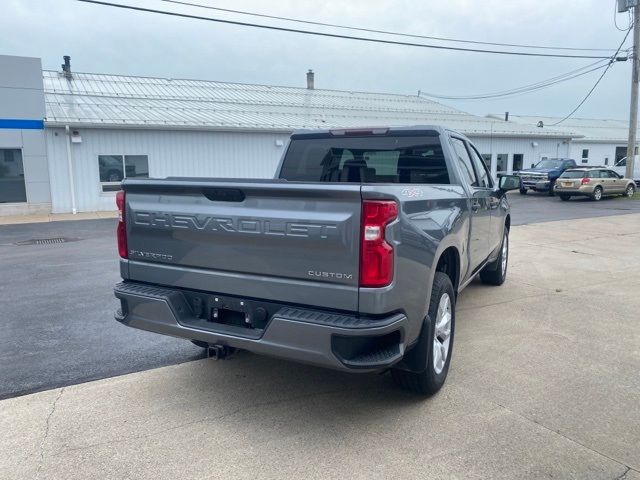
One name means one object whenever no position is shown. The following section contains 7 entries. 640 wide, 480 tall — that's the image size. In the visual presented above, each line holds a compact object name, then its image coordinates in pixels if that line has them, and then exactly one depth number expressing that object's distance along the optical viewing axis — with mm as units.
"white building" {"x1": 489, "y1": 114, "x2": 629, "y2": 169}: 39156
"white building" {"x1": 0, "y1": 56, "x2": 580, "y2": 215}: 17750
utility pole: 23844
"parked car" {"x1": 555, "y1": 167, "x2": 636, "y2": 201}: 23422
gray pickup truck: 3008
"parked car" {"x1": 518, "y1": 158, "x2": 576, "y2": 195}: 25969
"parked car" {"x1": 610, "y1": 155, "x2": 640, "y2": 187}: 31236
